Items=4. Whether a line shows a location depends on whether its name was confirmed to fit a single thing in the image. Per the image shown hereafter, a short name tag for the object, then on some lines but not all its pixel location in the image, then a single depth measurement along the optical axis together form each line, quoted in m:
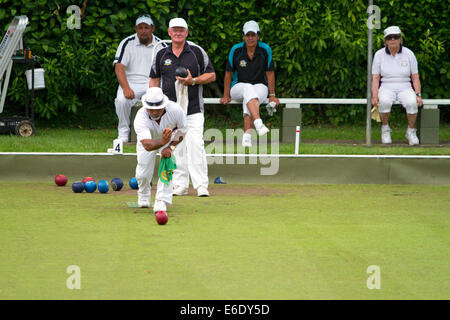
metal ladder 20.72
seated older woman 19.86
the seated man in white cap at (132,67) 19.64
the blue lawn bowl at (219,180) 18.17
